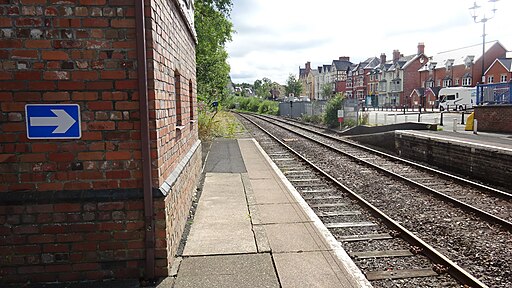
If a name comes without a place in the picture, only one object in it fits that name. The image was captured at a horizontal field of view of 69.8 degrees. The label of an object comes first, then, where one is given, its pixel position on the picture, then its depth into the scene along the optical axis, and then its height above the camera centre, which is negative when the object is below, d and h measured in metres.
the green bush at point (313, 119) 31.87 -0.58
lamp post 28.80 +7.40
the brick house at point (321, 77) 109.06 +10.65
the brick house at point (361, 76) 91.44 +9.15
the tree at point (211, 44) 21.83 +4.49
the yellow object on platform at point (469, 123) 18.28 -0.65
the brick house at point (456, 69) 58.78 +7.29
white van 43.39 +1.50
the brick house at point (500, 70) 51.47 +5.69
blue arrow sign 3.27 -0.04
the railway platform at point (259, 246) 3.58 -1.59
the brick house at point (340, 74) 102.00 +10.69
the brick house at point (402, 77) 74.50 +7.03
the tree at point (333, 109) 25.96 +0.21
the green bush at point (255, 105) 55.74 +1.41
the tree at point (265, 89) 104.55 +7.28
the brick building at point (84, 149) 3.23 -0.31
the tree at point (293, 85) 92.36 +6.98
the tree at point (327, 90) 71.44 +4.30
